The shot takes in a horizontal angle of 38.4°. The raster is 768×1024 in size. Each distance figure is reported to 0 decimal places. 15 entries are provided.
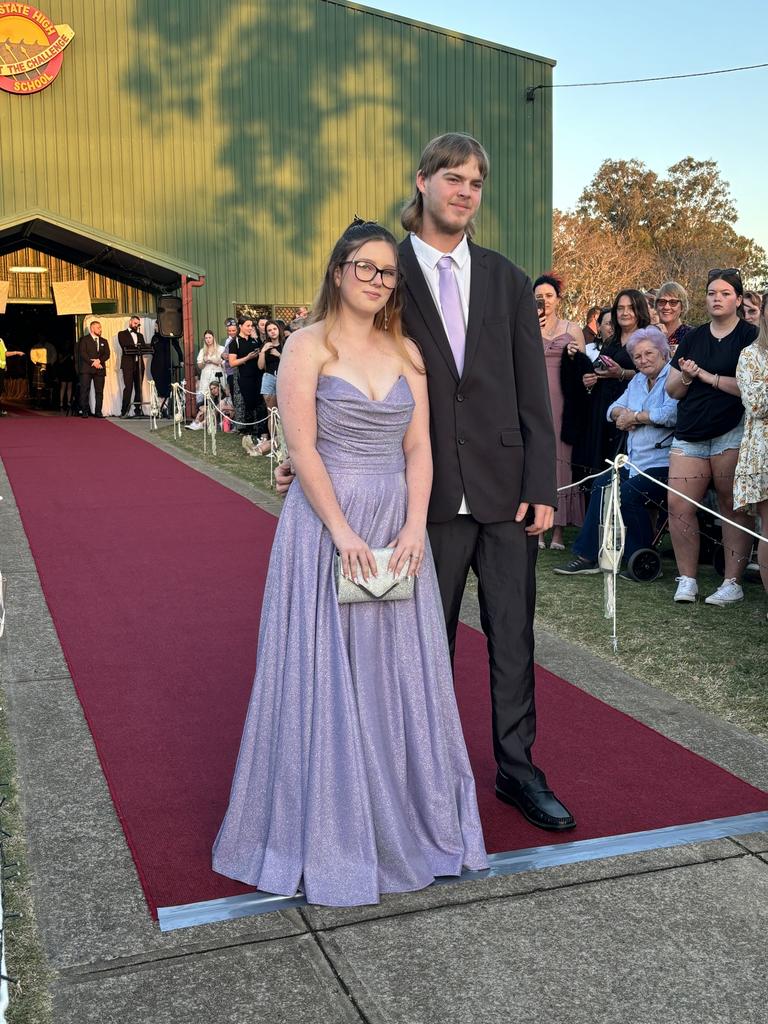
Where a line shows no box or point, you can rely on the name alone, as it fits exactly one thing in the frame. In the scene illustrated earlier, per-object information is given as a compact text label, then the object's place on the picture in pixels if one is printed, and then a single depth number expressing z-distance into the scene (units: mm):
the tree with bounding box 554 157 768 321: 59500
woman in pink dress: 8133
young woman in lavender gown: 3205
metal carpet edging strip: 3117
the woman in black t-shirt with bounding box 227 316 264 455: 16797
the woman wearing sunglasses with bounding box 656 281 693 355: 8984
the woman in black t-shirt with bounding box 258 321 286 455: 15180
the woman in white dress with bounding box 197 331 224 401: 20141
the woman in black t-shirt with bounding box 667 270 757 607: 6648
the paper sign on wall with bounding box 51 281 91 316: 24766
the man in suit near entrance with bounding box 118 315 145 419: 23125
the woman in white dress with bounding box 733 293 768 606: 6180
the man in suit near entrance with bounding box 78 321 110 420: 22609
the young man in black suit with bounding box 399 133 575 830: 3570
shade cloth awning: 21156
